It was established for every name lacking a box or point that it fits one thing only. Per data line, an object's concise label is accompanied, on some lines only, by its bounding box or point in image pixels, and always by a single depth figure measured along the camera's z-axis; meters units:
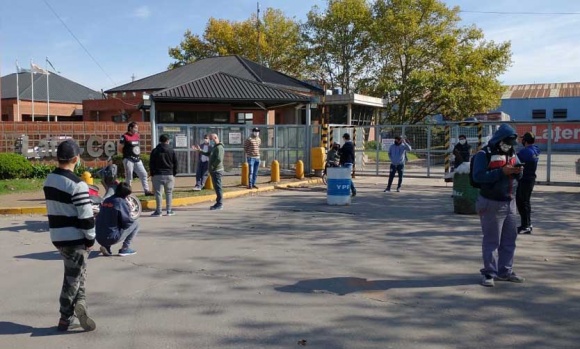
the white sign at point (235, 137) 20.84
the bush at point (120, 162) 18.26
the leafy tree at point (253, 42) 51.09
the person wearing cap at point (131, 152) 13.15
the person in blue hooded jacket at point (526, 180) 9.80
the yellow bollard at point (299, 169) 20.03
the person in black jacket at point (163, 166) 11.59
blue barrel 13.74
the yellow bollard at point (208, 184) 16.53
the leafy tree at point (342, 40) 41.81
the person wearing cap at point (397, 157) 16.73
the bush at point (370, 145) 30.44
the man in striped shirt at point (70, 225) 4.95
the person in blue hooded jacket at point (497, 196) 6.41
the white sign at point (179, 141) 20.20
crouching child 7.85
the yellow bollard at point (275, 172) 18.83
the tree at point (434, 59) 38.97
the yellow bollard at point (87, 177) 13.00
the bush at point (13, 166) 17.47
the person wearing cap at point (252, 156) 16.75
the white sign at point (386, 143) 24.72
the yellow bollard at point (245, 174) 17.61
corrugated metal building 58.03
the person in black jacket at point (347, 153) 15.96
